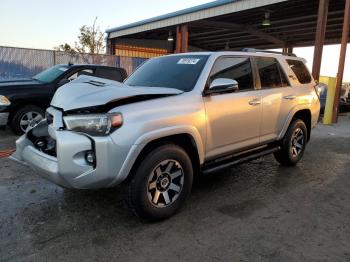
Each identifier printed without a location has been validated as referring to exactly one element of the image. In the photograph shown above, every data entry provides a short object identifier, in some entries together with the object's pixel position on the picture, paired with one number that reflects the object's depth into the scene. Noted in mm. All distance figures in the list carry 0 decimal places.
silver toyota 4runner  3232
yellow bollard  11507
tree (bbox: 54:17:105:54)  28312
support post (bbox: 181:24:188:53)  17016
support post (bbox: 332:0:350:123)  10766
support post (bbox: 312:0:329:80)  11375
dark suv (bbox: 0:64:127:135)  7418
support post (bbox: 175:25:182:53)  17425
